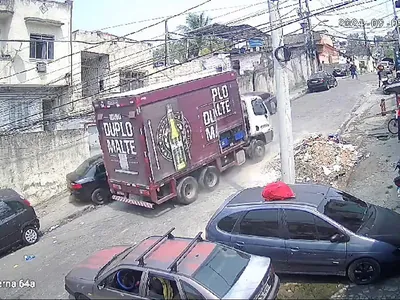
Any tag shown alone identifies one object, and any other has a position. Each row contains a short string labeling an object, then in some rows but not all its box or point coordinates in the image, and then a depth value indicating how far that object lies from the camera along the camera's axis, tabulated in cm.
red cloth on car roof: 759
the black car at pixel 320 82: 2919
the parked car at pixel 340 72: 3872
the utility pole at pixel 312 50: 3808
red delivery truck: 1110
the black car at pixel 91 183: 1371
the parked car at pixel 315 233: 684
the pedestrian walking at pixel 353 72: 3489
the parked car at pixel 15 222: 1095
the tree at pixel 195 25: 3844
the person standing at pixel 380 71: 2752
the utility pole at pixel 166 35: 2365
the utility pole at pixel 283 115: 1067
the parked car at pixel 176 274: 557
